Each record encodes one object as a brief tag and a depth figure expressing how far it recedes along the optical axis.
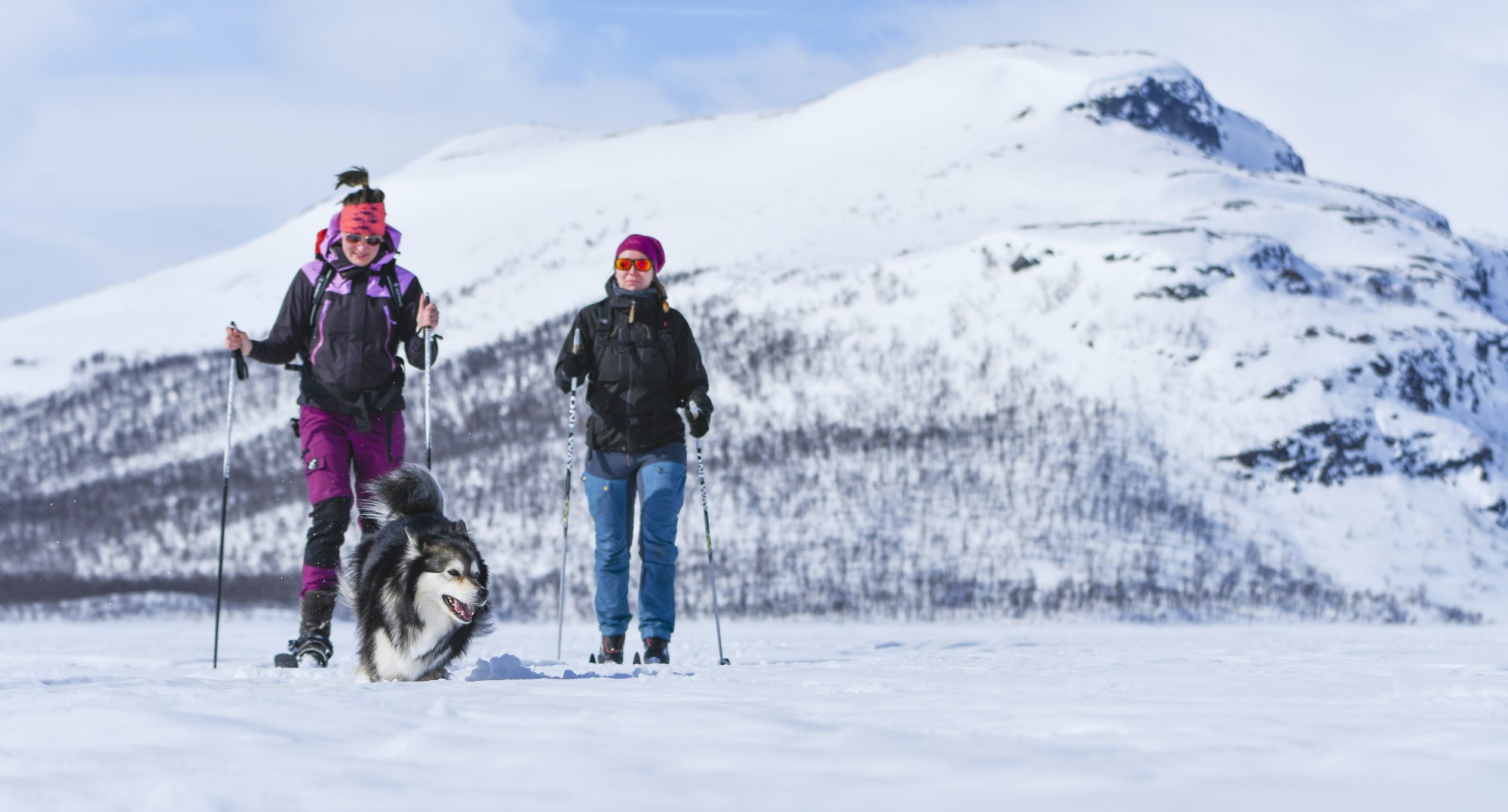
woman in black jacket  15.27
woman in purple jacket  14.15
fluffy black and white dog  11.37
